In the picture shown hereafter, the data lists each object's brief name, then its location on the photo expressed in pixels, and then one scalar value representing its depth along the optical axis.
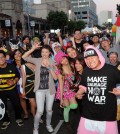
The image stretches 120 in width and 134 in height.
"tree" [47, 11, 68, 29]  45.37
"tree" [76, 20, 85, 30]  64.86
